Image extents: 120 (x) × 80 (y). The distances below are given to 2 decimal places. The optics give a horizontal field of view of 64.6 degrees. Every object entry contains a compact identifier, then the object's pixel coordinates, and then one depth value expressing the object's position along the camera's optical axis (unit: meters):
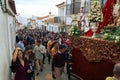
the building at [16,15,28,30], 31.36
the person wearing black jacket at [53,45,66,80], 3.51
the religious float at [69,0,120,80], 2.82
